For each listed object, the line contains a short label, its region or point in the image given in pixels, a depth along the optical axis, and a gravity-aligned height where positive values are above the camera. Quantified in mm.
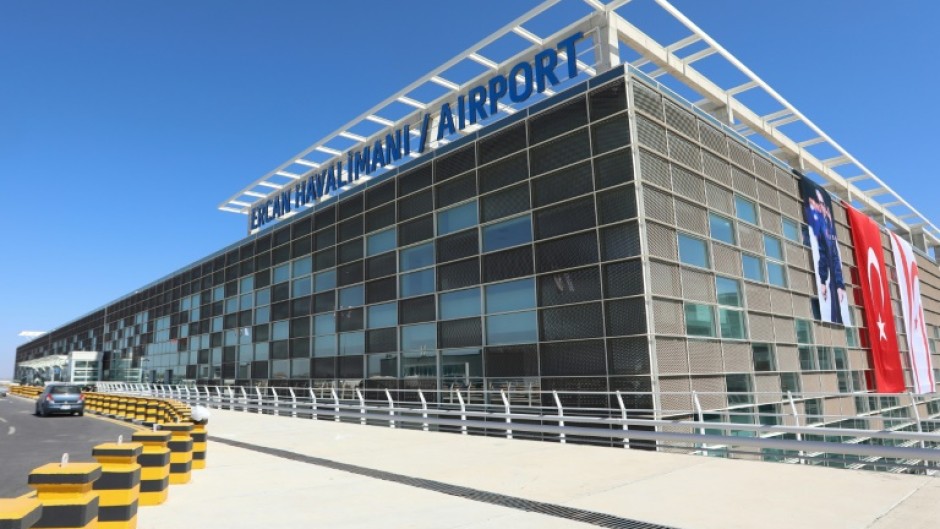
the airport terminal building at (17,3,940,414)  19016 +4161
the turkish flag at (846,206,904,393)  32500 +2287
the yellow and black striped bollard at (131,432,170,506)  8414 -1473
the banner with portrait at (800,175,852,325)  28797 +4660
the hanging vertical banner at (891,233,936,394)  37531 +1722
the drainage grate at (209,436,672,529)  7249 -2046
